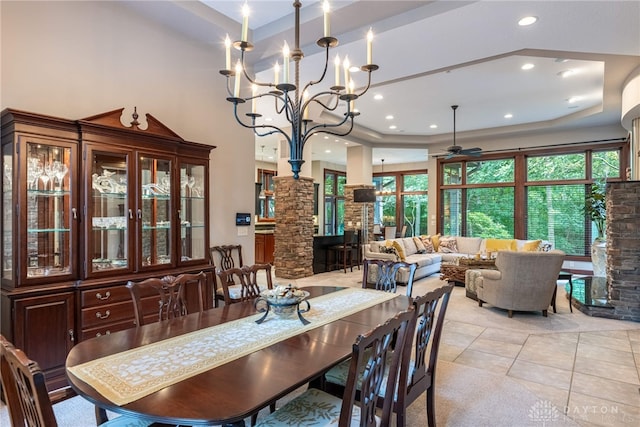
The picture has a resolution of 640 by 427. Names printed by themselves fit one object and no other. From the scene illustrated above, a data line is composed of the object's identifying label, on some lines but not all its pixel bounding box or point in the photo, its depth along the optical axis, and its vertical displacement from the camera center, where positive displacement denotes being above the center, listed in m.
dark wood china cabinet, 2.40 -0.07
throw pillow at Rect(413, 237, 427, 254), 8.52 -0.74
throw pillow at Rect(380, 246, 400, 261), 6.90 -0.70
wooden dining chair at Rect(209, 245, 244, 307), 3.92 -0.49
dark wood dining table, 1.15 -0.63
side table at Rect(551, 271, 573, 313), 4.88 -1.06
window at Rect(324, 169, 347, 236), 13.26 +0.49
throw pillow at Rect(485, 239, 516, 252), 7.80 -0.68
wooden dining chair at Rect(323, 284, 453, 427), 1.80 -0.90
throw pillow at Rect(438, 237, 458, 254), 8.78 -0.78
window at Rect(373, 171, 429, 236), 12.65 +0.51
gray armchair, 4.50 -0.85
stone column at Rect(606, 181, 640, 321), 4.58 -0.48
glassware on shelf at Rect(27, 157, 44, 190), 2.47 +0.31
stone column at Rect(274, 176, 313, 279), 7.28 -0.30
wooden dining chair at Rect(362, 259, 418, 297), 3.03 -0.52
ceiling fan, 6.98 +1.27
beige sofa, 6.95 -0.82
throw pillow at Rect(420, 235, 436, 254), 8.72 -0.76
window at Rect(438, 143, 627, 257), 8.13 +0.54
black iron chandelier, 1.97 +0.85
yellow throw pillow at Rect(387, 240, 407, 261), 6.98 -0.67
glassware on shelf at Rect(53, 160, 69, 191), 2.61 +0.32
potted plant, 6.77 -0.12
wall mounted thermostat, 4.21 -0.05
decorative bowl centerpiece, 2.08 -0.51
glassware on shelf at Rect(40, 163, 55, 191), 2.56 +0.29
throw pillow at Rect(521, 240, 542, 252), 7.16 -0.64
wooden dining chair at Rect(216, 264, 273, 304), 2.50 -0.51
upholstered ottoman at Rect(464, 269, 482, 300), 5.53 -1.07
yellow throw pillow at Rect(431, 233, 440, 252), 8.88 -0.69
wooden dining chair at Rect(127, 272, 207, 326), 2.11 -0.50
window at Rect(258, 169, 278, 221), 11.34 +0.56
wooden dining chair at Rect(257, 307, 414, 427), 1.23 -0.72
